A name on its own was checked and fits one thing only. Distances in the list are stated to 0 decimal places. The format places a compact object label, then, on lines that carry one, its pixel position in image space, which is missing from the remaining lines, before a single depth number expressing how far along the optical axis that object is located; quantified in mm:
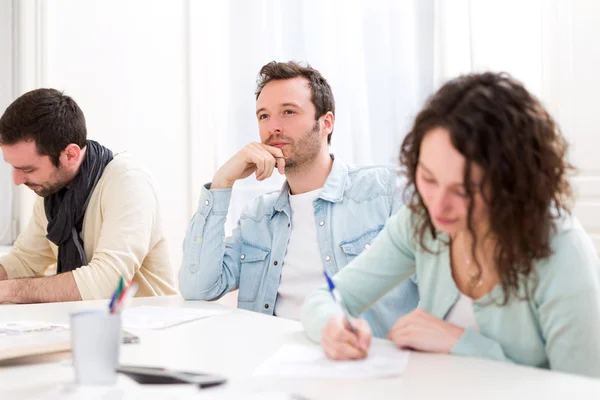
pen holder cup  979
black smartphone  972
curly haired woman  1063
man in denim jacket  1961
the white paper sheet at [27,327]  1412
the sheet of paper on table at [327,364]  1038
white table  940
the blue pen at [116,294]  969
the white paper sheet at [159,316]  1473
